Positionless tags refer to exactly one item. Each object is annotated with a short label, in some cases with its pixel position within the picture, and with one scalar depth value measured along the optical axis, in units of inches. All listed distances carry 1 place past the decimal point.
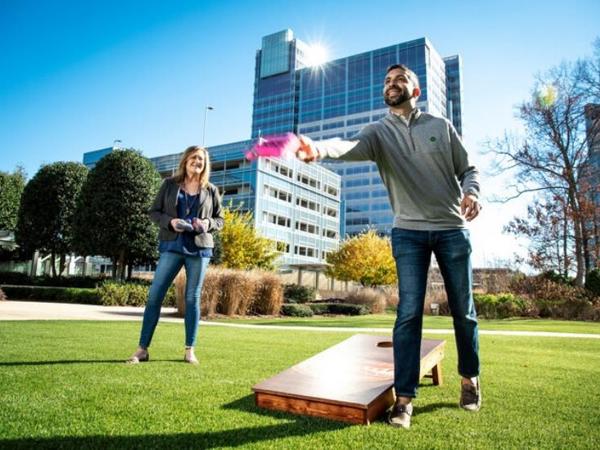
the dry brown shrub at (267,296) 594.9
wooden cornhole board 88.2
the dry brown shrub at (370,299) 884.0
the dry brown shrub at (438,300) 832.2
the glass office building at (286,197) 2011.6
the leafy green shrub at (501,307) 721.0
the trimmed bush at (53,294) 677.9
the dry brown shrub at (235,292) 533.0
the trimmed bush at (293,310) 621.0
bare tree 776.3
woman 151.6
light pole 1097.0
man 99.2
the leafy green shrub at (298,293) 794.2
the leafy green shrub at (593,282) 692.1
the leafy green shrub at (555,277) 772.6
